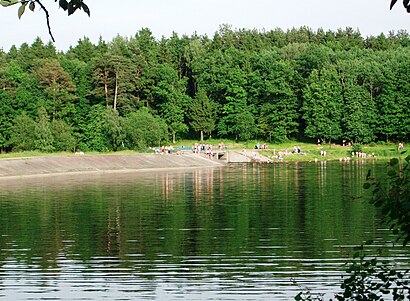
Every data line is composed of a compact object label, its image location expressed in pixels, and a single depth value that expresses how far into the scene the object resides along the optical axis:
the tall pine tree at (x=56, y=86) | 165.38
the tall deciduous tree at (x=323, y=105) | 170.44
